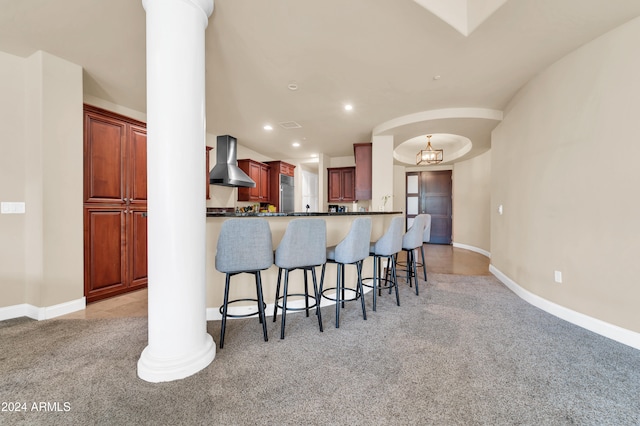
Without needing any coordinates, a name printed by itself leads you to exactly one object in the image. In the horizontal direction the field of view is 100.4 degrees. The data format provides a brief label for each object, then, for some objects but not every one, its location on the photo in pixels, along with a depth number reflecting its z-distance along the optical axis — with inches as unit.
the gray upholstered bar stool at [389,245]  110.2
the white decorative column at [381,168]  197.5
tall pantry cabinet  119.9
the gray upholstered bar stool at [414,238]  132.4
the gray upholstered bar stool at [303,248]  84.2
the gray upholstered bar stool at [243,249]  77.7
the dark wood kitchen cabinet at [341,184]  267.4
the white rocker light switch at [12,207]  102.7
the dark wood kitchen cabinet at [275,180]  258.1
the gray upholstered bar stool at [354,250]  94.0
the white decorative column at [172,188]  65.3
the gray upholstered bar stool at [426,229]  153.9
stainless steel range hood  166.6
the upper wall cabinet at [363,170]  211.9
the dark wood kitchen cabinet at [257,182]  228.9
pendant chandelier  238.5
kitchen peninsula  95.0
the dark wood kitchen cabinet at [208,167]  190.5
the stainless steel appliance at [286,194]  261.6
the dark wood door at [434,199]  313.6
